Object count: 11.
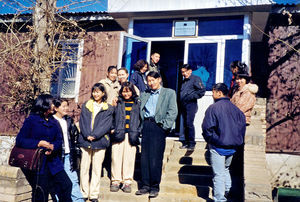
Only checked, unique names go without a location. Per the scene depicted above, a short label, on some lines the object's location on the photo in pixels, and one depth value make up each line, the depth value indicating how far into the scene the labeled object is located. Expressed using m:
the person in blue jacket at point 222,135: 4.57
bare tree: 7.41
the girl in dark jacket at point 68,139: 4.88
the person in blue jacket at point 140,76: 6.67
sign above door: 8.61
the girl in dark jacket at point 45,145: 4.16
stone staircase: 5.12
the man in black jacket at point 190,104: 6.45
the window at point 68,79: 9.98
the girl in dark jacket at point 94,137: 5.16
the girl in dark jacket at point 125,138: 5.35
